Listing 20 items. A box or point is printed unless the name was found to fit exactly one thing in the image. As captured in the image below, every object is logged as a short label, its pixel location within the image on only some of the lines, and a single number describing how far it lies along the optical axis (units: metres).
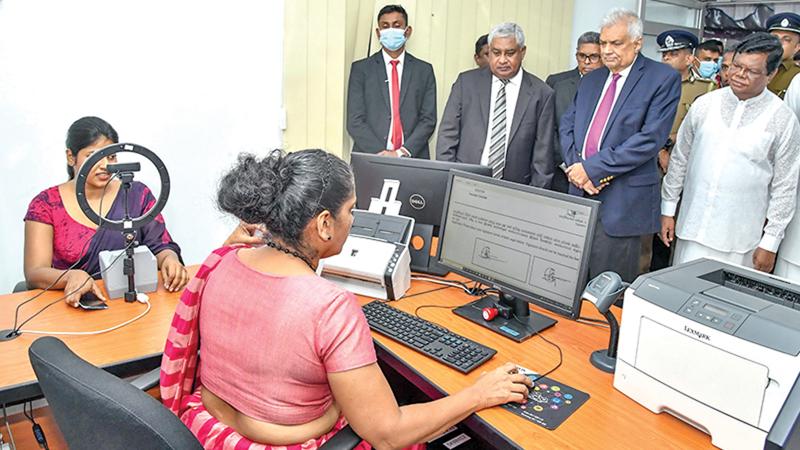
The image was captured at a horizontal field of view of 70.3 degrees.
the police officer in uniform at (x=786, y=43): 3.57
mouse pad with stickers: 1.18
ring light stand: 1.61
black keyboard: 1.39
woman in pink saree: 1.08
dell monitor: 1.98
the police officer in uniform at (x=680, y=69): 3.76
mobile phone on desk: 1.67
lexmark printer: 1.01
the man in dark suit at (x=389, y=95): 3.37
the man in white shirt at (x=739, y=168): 2.44
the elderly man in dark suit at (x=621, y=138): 2.47
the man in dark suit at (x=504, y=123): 3.07
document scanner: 1.75
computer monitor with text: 1.44
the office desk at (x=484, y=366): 1.13
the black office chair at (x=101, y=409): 0.81
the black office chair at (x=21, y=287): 1.94
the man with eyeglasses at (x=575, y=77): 3.38
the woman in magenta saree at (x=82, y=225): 1.93
